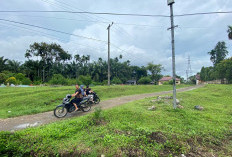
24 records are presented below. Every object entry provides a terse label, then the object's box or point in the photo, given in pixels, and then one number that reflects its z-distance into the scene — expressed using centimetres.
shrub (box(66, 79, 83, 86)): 2484
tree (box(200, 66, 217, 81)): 5197
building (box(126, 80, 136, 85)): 5931
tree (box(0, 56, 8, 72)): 3780
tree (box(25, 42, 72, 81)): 4085
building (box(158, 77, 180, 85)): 6406
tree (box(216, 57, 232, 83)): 3121
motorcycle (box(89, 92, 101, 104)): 832
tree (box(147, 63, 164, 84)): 5154
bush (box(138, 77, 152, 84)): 5211
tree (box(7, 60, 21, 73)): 4112
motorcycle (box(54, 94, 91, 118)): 547
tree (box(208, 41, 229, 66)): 4747
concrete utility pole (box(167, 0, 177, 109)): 551
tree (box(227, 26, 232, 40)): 2732
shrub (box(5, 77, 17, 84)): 2225
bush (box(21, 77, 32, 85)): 2636
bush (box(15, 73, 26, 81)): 2700
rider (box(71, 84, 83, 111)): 575
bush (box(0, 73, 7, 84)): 2339
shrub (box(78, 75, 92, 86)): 2450
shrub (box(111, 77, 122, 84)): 4562
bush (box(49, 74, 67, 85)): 2262
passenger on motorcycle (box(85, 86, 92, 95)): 817
